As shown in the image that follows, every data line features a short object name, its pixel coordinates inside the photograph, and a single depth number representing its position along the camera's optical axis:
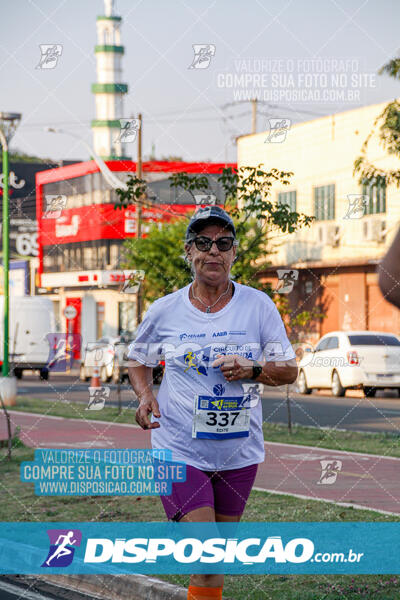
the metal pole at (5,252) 20.12
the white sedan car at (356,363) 25.17
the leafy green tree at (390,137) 9.46
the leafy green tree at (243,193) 12.98
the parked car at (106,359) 29.09
